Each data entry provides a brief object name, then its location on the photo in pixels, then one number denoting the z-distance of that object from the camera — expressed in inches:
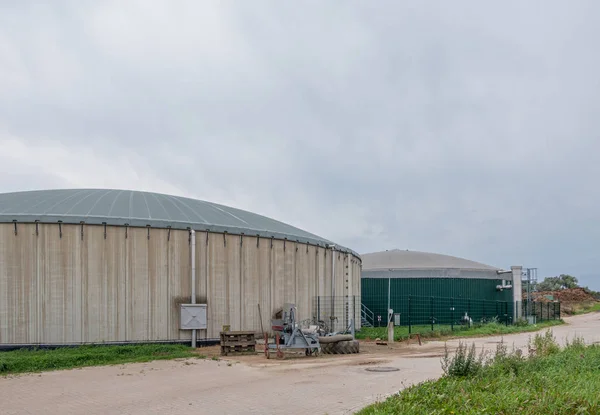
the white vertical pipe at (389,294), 1394.3
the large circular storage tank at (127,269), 775.7
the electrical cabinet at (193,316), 838.5
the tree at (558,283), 3437.5
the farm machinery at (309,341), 797.2
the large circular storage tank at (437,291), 1449.3
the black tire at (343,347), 819.4
